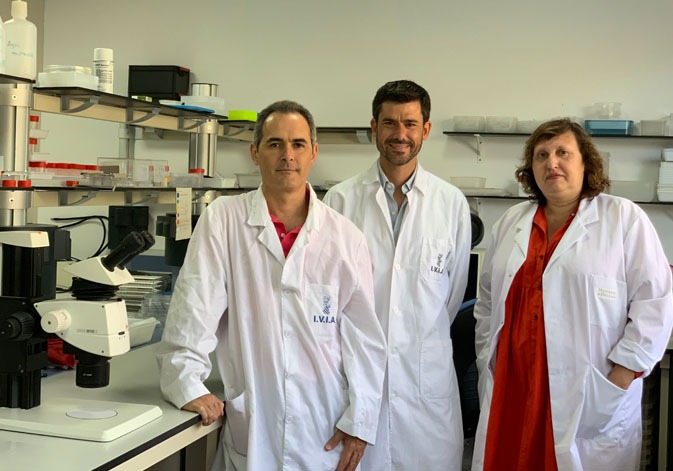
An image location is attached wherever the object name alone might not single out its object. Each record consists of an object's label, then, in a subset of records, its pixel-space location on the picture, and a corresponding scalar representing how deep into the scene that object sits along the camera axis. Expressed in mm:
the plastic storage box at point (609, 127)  3717
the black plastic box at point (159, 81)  4270
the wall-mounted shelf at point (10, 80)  2115
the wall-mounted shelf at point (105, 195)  2578
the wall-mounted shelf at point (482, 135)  3781
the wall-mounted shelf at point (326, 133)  4020
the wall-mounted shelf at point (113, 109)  2560
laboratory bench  1403
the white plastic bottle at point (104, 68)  2764
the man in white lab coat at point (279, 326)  1794
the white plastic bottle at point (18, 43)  2162
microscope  1612
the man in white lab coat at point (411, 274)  2170
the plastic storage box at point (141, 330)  2340
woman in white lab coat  2039
